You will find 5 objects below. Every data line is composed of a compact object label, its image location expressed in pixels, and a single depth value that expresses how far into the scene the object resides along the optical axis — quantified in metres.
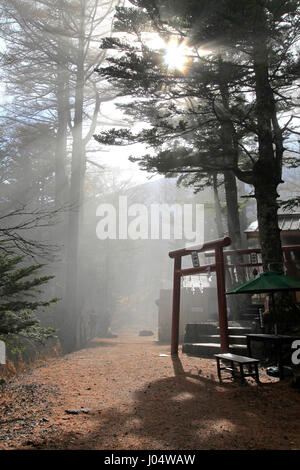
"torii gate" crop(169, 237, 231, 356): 8.90
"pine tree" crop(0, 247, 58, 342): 6.79
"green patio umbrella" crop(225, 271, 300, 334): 6.65
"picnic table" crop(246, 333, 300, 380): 6.61
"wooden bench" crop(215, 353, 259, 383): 6.32
